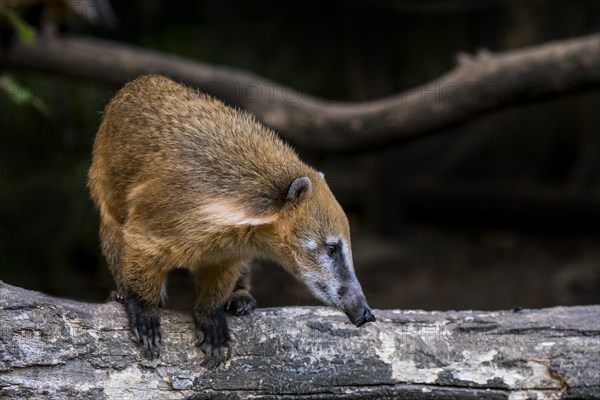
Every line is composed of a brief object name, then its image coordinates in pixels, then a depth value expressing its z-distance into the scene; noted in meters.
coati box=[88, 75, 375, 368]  8.23
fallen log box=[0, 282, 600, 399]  7.61
